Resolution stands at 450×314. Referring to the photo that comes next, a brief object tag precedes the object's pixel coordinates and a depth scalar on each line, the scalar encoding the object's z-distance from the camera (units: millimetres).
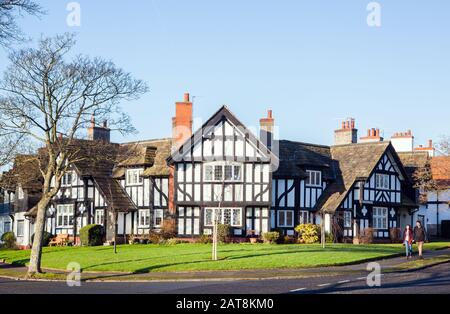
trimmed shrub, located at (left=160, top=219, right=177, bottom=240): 53594
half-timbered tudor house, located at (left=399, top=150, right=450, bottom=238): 61531
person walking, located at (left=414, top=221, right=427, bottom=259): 36156
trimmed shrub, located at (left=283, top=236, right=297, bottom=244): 52906
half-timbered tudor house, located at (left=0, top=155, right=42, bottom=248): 54041
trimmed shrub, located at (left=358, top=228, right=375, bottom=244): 55688
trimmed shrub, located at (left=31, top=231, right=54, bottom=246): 59188
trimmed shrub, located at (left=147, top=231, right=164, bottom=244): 54003
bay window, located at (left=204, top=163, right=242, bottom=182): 52969
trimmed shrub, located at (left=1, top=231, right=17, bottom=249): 63756
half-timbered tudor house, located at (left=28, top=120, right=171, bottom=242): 56312
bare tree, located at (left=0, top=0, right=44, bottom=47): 20188
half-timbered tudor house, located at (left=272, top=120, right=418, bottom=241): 55000
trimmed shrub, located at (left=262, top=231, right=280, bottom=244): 51344
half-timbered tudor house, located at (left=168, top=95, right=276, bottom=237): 52812
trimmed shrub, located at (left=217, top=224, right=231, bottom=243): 51000
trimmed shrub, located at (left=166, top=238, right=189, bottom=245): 52400
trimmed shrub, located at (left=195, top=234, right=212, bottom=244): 51906
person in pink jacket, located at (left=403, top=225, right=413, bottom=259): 35812
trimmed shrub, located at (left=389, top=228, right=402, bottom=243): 57906
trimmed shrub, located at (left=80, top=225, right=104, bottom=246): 55250
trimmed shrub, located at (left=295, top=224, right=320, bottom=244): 52812
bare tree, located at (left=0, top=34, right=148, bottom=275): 34344
